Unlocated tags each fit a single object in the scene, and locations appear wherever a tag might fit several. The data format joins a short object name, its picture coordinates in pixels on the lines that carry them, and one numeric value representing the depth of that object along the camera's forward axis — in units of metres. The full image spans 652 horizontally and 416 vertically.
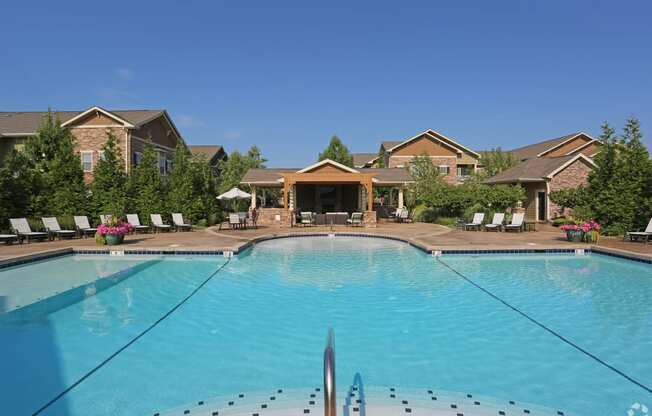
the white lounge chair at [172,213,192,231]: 21.77
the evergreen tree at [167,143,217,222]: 23.59
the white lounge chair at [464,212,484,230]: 21.12
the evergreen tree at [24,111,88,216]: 19.14
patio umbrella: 23.81
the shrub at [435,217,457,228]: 24.78
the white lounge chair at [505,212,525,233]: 20.40
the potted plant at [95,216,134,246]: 15.04
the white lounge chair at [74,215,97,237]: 18.44
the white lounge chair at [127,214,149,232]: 20.54
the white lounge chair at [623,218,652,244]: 15.80
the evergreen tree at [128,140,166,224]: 22.06
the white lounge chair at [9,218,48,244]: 16.08
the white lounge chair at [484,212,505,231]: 20.52
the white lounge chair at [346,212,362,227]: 24.02
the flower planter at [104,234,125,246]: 15.02
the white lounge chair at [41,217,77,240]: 17.11
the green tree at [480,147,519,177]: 41.12
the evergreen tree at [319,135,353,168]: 46.16
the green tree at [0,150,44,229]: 17.05
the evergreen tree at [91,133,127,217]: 20.89
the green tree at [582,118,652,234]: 18.42
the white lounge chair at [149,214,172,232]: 21.06
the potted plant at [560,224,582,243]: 15.62
